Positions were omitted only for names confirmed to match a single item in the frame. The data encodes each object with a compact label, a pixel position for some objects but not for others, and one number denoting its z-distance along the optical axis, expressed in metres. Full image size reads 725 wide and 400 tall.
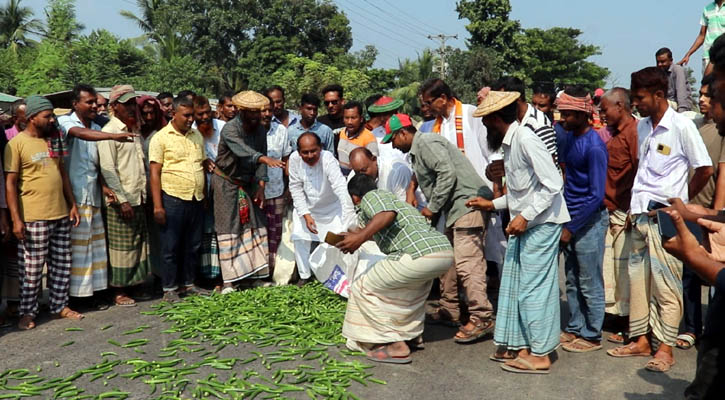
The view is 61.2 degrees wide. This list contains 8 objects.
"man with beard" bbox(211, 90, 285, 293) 6.80
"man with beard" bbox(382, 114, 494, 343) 5.46
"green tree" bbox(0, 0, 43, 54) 37.94
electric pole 44.66
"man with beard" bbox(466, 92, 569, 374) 4.67
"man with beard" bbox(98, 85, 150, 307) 6.50
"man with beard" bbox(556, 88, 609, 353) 4.99
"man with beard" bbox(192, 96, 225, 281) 7.19
